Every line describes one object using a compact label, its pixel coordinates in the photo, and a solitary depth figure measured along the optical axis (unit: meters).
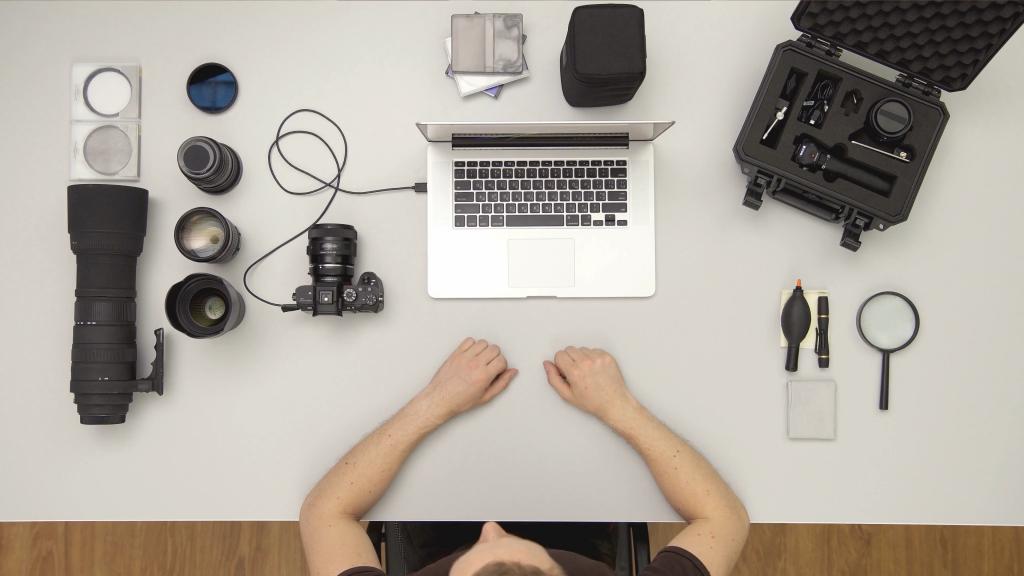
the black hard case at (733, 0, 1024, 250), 1.02
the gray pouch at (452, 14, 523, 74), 1.09
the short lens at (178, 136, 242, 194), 1.02
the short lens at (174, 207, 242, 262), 1.05
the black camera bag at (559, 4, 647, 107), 0.94
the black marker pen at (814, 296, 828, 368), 1.08
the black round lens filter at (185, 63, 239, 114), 1.12
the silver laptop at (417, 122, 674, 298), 1.10
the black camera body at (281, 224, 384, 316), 1.03
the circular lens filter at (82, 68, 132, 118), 1.13
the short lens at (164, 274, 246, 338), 1.03
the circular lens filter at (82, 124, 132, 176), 1.12
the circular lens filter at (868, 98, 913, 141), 1.03
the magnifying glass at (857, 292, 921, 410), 1.09
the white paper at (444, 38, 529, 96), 1.11
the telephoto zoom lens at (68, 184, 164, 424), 1.03
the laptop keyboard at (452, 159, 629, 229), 1.10
